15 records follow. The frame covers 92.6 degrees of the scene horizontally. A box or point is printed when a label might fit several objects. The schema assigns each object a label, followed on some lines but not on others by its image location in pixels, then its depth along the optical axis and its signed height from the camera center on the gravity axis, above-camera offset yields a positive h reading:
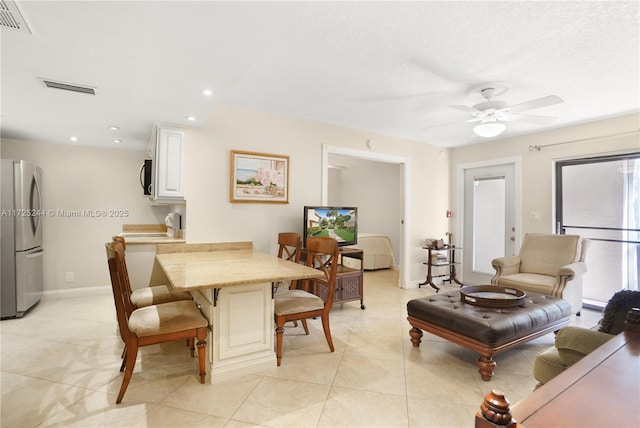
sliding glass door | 3.71 +0.06
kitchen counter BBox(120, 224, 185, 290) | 3.05 -0.49
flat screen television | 3.71 -0.09
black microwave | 3.68 +0.45
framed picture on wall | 3.47 +0.44
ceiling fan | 2.88 +1.03
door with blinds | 4.84 -0.01
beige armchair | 3.20 -0.57
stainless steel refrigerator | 3.42 -0.29
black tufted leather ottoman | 2.18 -0.81
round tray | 2.48 -0.69
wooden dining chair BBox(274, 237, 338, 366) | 2.38 -0.70
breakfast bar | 2.08 -0.70
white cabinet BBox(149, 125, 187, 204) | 3.06 +0.52
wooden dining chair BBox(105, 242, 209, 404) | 1.91 -0.71
